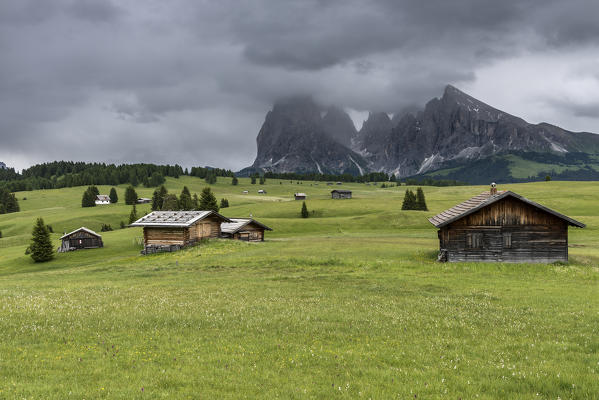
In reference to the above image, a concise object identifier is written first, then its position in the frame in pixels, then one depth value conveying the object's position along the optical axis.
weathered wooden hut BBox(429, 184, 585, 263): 35.88
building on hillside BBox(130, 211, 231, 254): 56.72
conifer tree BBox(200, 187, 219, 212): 99.06
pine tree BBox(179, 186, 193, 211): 121.21
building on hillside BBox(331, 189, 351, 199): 179.38
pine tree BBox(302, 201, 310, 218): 116.07
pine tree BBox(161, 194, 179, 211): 123.19
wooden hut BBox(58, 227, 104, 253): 78.94
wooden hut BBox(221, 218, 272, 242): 68.09
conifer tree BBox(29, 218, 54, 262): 63.75
